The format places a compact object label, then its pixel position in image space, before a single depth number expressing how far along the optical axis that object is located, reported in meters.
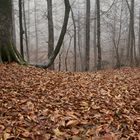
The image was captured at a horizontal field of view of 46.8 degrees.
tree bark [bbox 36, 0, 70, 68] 6.81
